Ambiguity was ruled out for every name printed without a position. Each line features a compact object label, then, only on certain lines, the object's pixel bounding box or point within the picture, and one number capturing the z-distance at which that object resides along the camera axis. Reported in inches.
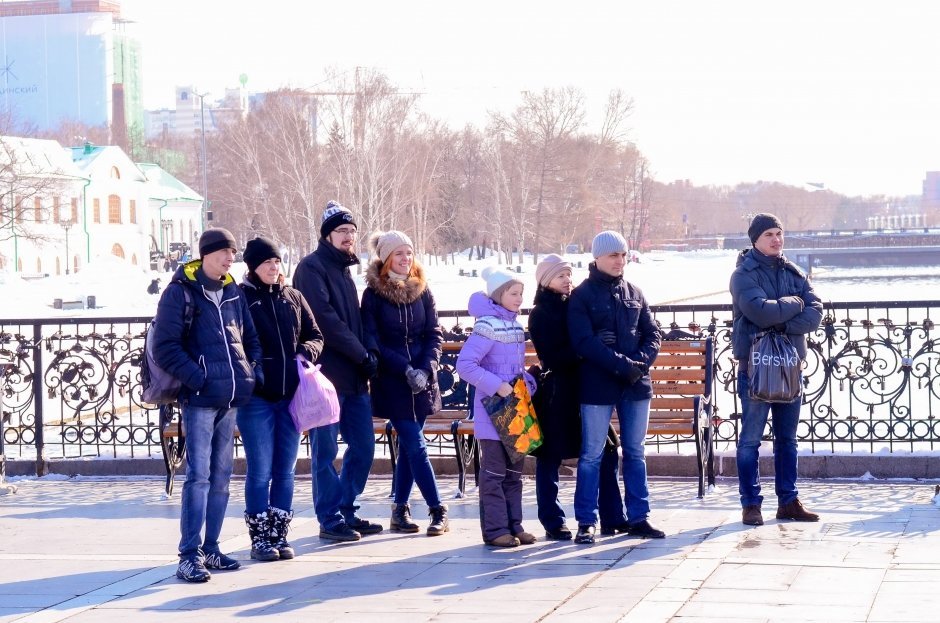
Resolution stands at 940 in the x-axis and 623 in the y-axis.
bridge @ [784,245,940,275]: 7253.9
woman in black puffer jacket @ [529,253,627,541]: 545.0
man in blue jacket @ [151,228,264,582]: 475.8
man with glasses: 545.0
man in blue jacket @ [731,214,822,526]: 556.1
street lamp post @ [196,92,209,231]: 4611.2
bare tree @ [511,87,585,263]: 5915.4
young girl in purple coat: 535.5
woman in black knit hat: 517.7
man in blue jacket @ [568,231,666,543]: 532.7
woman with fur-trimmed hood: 555.5
